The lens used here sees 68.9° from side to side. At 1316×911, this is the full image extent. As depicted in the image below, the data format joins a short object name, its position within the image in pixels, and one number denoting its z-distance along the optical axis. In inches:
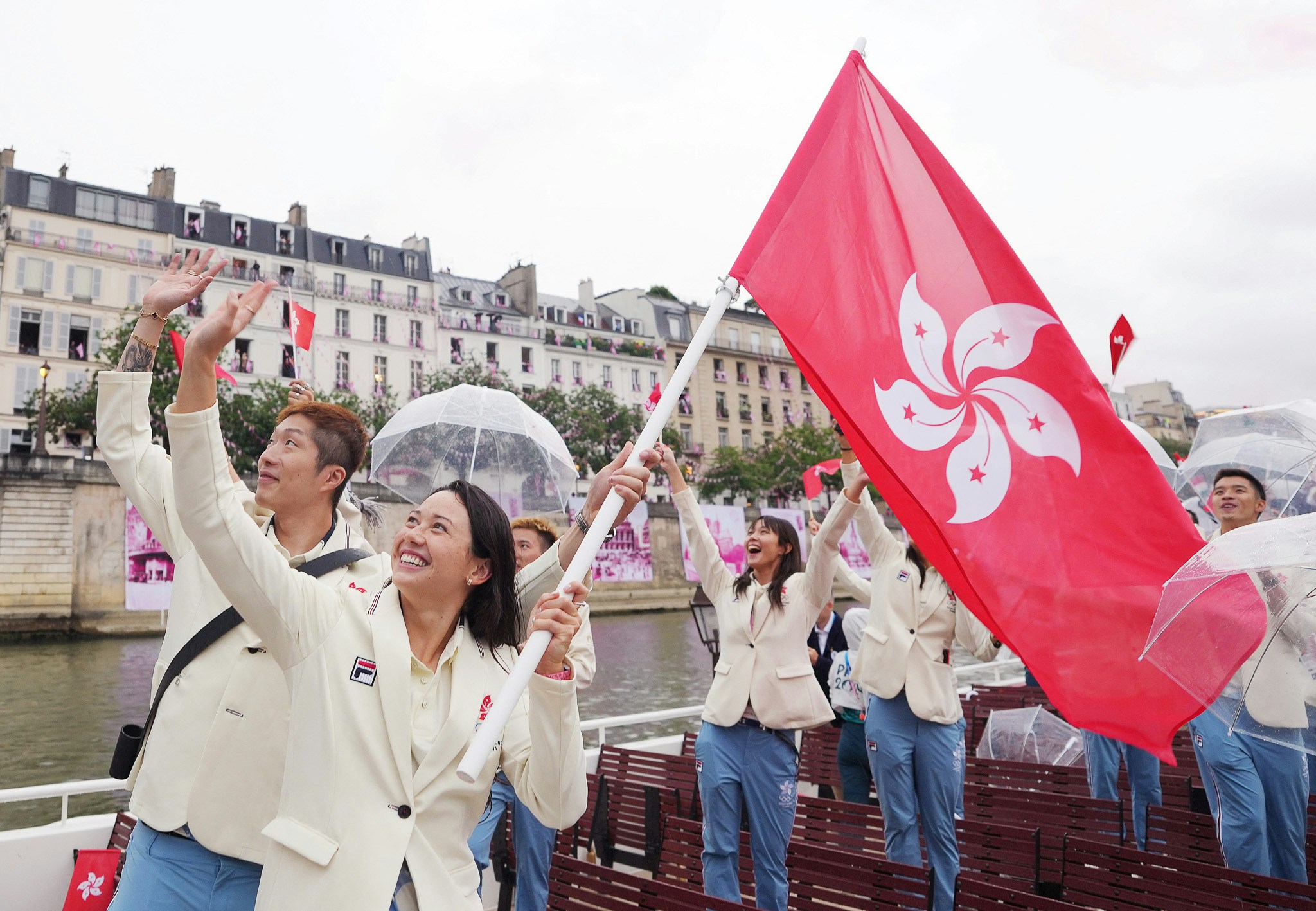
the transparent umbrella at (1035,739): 274.7
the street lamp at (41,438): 1209.1
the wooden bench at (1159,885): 133.9
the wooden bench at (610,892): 137.3
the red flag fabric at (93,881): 164.1
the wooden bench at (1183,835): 186.7
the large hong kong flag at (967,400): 117.8
